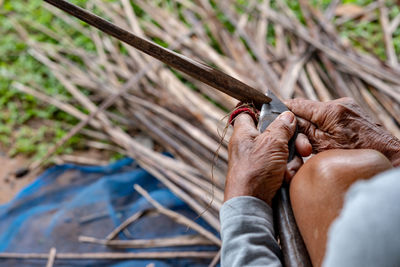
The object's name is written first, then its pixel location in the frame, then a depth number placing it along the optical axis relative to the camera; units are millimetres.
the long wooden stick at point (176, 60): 1051
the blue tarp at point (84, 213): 2234
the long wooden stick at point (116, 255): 2111
